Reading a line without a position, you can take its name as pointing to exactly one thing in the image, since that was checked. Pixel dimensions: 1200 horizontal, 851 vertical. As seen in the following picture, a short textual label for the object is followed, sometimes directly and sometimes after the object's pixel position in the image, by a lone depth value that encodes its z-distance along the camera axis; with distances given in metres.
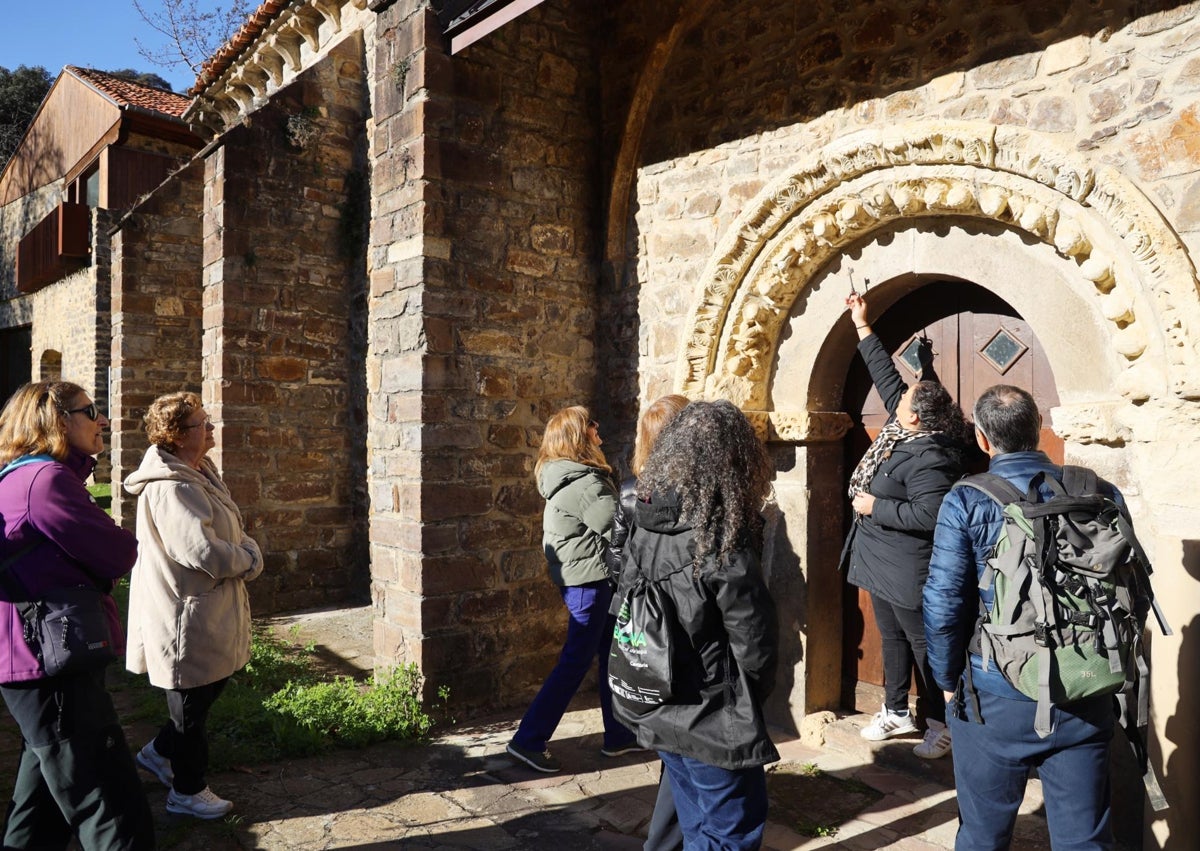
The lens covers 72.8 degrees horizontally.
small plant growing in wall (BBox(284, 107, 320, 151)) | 6.93
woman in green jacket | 3.73
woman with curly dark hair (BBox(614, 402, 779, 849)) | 2.17
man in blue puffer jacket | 2.21
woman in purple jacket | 2.44
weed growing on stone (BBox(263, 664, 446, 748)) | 4.16
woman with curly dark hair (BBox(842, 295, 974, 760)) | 3.41
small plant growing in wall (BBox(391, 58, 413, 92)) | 4.68
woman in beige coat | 3.06
